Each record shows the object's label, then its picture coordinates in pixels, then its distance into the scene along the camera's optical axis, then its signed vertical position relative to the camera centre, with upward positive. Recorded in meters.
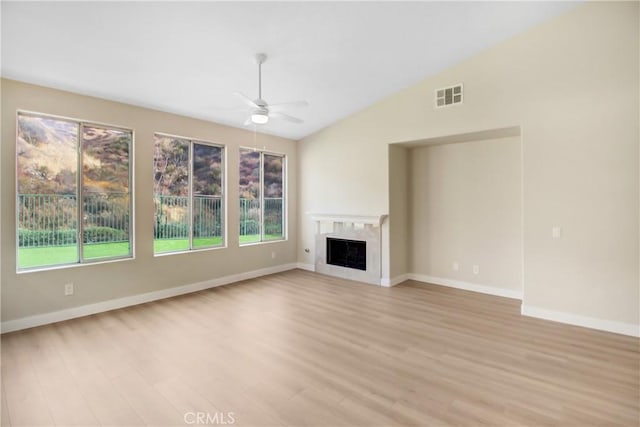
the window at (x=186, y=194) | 4.95 +0.32
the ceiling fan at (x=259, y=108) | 3.54 +1.20
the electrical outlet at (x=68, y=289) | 4.00 -0.96
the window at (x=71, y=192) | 3.78 +0.29
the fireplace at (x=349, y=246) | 5.67 -0.67
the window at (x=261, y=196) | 6.15 +0.34
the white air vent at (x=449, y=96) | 4.68 +1.75
